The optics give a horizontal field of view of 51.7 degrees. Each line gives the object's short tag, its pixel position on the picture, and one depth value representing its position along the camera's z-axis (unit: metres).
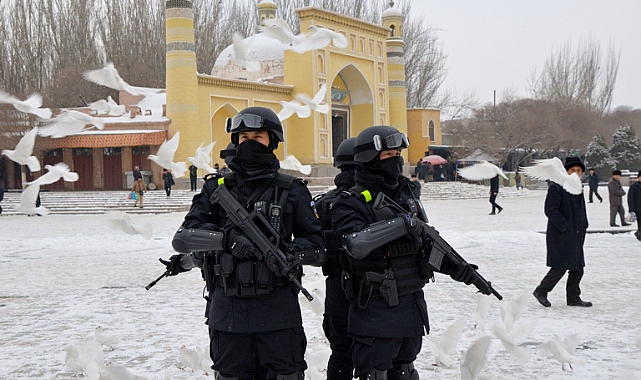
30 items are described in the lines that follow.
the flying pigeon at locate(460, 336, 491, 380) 4.09
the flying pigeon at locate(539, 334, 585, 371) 4.70
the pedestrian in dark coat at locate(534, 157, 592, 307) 6.76
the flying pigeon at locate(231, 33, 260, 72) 6.05
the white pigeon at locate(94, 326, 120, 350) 4.91
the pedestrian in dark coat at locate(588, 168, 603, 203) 24.61
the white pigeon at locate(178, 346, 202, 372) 4.58
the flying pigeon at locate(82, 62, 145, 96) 5.79
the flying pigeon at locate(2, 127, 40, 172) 5.26
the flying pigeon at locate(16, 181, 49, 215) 5.37
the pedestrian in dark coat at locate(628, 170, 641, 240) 12.35
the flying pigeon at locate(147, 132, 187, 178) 5.14
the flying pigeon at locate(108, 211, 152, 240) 4.76
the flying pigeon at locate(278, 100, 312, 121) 6.28
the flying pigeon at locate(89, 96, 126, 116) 6.01
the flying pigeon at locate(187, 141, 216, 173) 5.70
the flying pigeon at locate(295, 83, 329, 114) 6.34
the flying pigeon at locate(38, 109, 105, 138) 5.57
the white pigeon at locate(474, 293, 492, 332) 5.20
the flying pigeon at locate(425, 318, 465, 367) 4.70
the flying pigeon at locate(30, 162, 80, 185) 5.74
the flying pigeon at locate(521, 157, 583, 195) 5.15
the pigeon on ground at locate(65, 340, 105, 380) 4.36
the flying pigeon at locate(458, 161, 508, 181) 4.93
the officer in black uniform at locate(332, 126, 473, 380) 3.38
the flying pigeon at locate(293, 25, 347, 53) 5.89
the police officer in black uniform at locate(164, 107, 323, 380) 3.26
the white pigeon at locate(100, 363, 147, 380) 4.09
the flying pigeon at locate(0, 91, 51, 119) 5.09
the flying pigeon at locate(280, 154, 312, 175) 6.19
